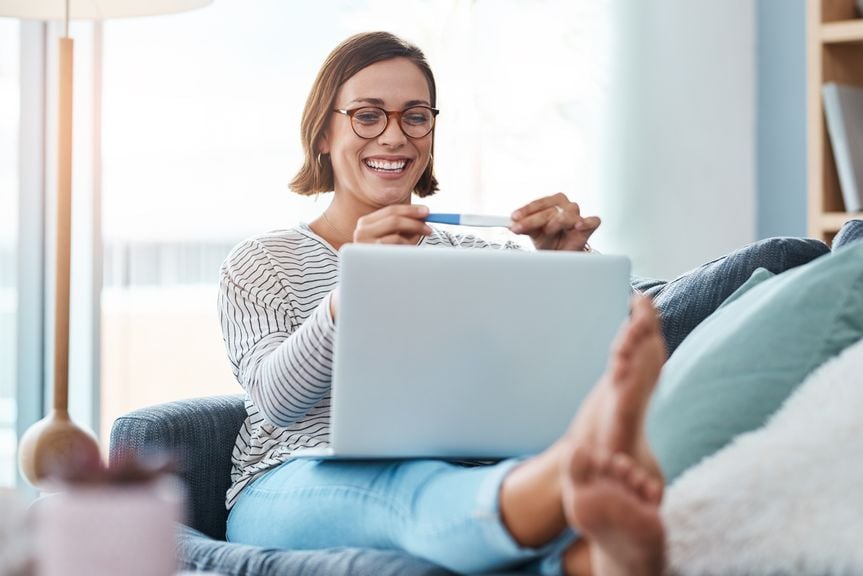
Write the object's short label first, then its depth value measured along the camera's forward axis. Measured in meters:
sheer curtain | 3.12
